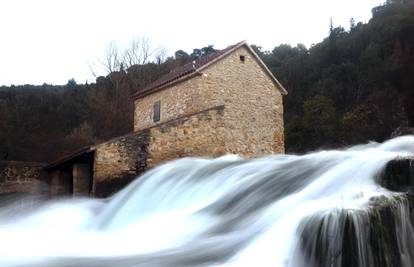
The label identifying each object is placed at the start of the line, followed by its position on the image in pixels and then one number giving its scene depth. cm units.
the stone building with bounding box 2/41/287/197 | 1322
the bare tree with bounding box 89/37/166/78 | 3356
